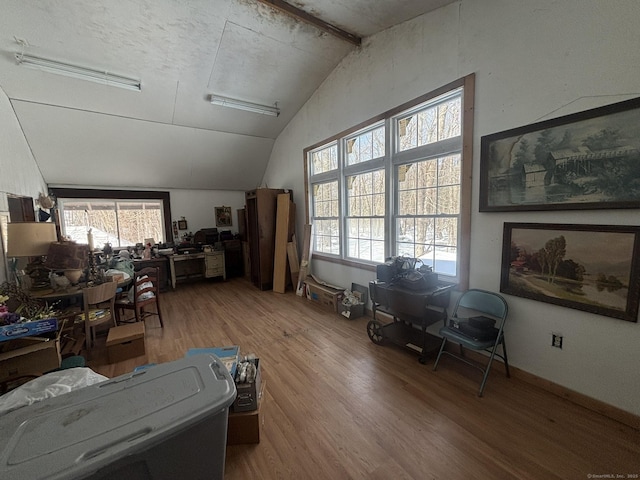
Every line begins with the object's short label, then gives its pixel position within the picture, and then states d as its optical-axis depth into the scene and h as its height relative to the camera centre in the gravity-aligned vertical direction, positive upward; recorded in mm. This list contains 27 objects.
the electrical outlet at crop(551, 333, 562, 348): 2031 -1019
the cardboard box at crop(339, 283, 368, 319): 3633 -1297
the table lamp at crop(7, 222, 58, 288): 2519 -203
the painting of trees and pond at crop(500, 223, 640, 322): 1722 -414
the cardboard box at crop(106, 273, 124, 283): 3020 -702
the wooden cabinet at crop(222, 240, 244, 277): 6418 -1022
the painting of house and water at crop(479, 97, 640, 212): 1687 +363
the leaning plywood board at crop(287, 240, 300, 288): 5125 -907
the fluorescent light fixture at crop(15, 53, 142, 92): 3039 +1880
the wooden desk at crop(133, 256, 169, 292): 5203 -962
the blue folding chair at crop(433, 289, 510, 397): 2152 -999
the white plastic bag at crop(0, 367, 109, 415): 1262 -884
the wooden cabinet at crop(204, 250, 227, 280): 5887 -1071
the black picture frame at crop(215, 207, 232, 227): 6798 +19
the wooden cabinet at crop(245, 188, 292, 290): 5176 -266
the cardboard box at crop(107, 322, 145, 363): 2635 -1281
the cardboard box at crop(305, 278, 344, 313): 3885 -1262
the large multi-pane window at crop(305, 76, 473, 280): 2707 +380
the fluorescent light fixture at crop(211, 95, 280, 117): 4179 +1924
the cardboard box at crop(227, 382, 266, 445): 1675 -1374
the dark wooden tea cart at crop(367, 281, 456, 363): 2535 -1033
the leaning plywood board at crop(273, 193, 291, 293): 5087 -550
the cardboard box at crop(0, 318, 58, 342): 1765 -761
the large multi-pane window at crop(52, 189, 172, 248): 5293 +91
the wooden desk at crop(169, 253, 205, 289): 5770 -1148
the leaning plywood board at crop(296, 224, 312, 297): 4867 -812
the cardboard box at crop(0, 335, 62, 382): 1888 -1028
